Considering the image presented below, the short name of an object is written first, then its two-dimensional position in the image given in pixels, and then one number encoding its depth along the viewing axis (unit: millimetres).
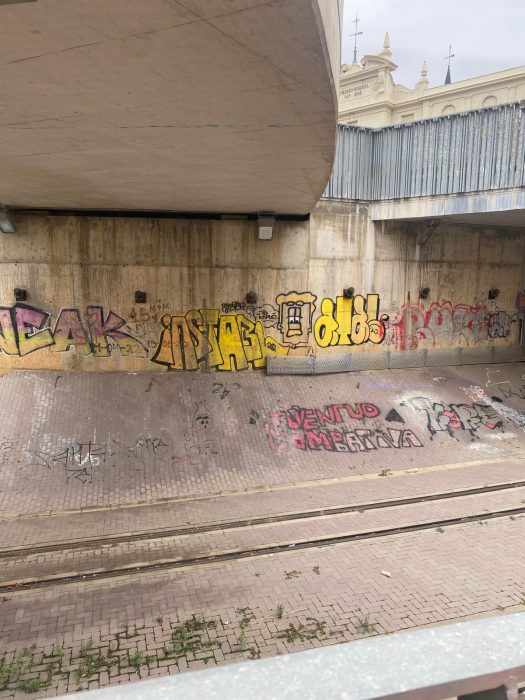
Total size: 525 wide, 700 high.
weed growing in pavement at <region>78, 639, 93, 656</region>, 5410
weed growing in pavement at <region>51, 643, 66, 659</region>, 5387
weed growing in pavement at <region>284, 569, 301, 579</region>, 6926
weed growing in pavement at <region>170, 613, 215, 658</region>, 5445
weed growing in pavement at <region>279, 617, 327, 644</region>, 5672
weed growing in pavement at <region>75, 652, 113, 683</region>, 5102
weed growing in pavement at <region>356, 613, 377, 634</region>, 5801
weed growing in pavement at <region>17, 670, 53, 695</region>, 4918
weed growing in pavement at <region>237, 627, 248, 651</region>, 5488
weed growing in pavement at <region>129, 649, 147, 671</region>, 5234
